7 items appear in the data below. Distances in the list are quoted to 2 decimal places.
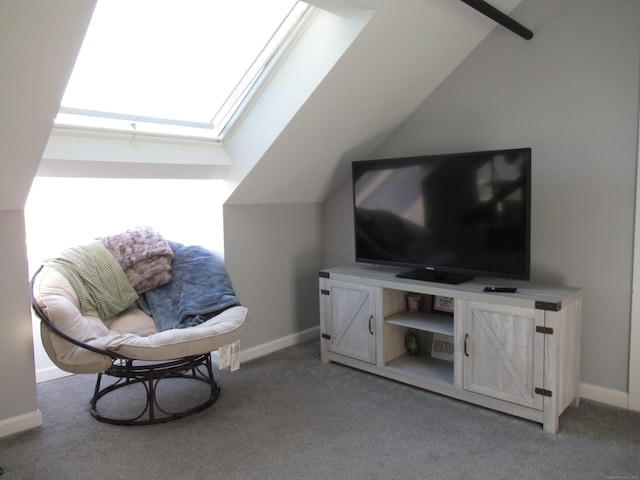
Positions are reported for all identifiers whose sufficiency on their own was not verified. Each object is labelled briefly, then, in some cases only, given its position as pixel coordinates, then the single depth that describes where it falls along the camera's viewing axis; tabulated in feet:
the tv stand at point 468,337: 7.95
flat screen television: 8.50
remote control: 8.45
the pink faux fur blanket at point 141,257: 10.22
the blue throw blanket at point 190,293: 9.59
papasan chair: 8.00
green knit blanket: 9.21
